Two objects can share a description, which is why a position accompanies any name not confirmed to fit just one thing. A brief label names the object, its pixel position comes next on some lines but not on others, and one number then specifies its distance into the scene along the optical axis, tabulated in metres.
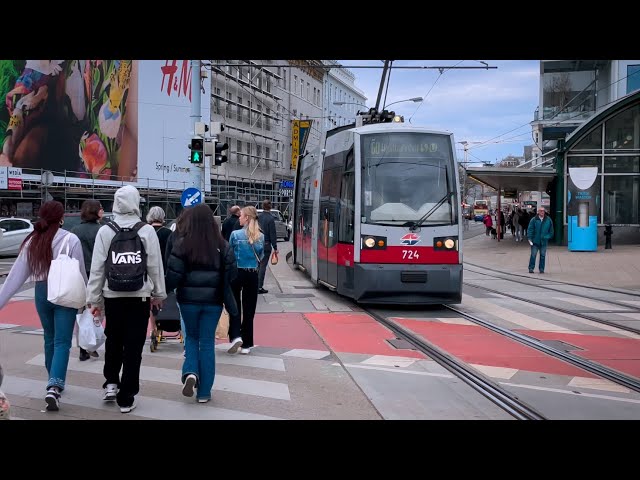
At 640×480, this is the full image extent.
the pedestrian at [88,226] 7.97
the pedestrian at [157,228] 9.07
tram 12.41
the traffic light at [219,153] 17.58
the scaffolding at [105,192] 31.19
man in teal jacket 20.64
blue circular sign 16.62
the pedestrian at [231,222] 13.97
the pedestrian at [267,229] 14.58
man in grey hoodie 6.07
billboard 33.53
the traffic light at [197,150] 17.17
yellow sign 46.76
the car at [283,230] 40.31
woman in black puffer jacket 6.38
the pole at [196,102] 17.69
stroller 9.10
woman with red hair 6.24
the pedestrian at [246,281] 8.89
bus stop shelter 31.47
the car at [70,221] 16.48
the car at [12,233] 25.41
